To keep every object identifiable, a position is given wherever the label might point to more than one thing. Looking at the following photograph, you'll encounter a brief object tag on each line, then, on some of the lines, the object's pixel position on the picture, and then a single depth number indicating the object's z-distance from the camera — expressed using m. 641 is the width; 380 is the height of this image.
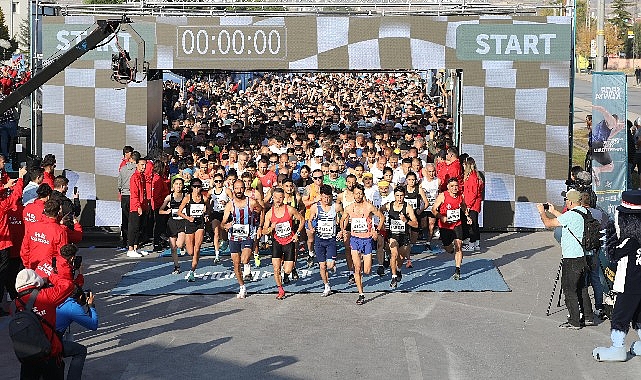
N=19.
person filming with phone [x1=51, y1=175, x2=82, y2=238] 12.66
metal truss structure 19.25
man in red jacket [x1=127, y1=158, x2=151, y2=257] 17.73
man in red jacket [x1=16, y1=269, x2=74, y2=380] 8.77
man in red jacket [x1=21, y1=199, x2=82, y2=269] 11.88
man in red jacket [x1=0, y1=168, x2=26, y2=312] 13.26
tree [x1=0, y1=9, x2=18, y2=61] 47.27
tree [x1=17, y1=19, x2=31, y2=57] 68.33
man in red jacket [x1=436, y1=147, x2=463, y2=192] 18.34
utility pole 23.98
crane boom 14.07
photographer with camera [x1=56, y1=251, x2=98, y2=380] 9.76
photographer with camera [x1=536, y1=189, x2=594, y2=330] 12.73
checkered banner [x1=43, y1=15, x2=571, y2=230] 19.17
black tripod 13.66
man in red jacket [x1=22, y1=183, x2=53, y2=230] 13.23
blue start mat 15.31
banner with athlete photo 18.36
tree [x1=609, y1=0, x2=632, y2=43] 99.12
